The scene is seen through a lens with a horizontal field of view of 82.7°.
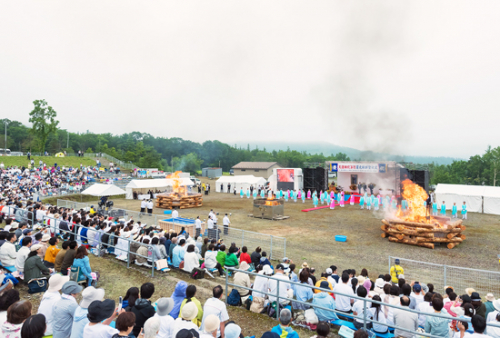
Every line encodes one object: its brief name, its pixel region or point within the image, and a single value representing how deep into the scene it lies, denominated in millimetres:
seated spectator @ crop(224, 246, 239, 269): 9039
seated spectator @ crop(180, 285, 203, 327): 4883
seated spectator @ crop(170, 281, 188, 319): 5340
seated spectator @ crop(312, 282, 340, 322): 6137
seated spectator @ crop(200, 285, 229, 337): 4922
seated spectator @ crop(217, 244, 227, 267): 9398
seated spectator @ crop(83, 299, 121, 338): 3812
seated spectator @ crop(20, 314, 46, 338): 3211
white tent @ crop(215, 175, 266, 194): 39219
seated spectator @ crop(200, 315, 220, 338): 4113
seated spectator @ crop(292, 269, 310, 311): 6586
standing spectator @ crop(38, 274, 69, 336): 4664
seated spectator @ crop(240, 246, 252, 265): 9336
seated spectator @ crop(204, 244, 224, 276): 9391
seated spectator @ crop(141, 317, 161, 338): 3908
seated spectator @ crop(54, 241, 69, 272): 7453
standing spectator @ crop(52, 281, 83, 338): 4543
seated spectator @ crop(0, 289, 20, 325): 3962
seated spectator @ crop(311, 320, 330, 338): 3844
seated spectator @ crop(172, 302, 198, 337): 4254
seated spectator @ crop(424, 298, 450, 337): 5203
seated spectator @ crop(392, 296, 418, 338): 5551
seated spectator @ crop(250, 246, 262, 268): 9578
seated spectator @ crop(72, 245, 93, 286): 6812
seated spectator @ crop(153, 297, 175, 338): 4329
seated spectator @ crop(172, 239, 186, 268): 9352
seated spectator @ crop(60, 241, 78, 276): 7223
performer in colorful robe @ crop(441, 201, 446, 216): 23836
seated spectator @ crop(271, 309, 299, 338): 4523
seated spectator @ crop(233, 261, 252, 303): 7224
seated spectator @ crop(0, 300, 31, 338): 3582
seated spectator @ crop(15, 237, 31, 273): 7370
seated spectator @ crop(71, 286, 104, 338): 4293
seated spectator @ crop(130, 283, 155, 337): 4645
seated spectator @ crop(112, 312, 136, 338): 3581
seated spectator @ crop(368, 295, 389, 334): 5699
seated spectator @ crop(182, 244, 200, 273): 8828
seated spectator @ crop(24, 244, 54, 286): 6828
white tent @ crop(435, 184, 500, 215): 24672
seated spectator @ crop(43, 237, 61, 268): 7993
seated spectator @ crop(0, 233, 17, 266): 7418
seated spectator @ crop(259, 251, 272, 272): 9133
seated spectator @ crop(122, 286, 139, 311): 4910
